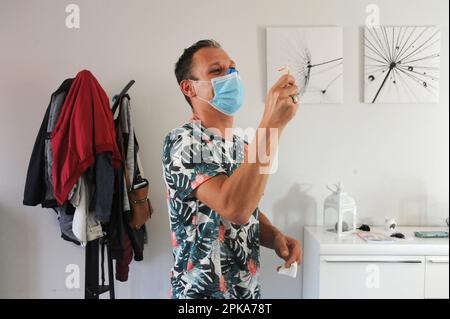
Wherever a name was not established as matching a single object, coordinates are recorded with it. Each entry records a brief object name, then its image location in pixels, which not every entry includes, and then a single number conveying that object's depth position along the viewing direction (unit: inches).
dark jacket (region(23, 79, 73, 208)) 62.7
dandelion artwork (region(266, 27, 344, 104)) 68.2
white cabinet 61.2
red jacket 59.1
